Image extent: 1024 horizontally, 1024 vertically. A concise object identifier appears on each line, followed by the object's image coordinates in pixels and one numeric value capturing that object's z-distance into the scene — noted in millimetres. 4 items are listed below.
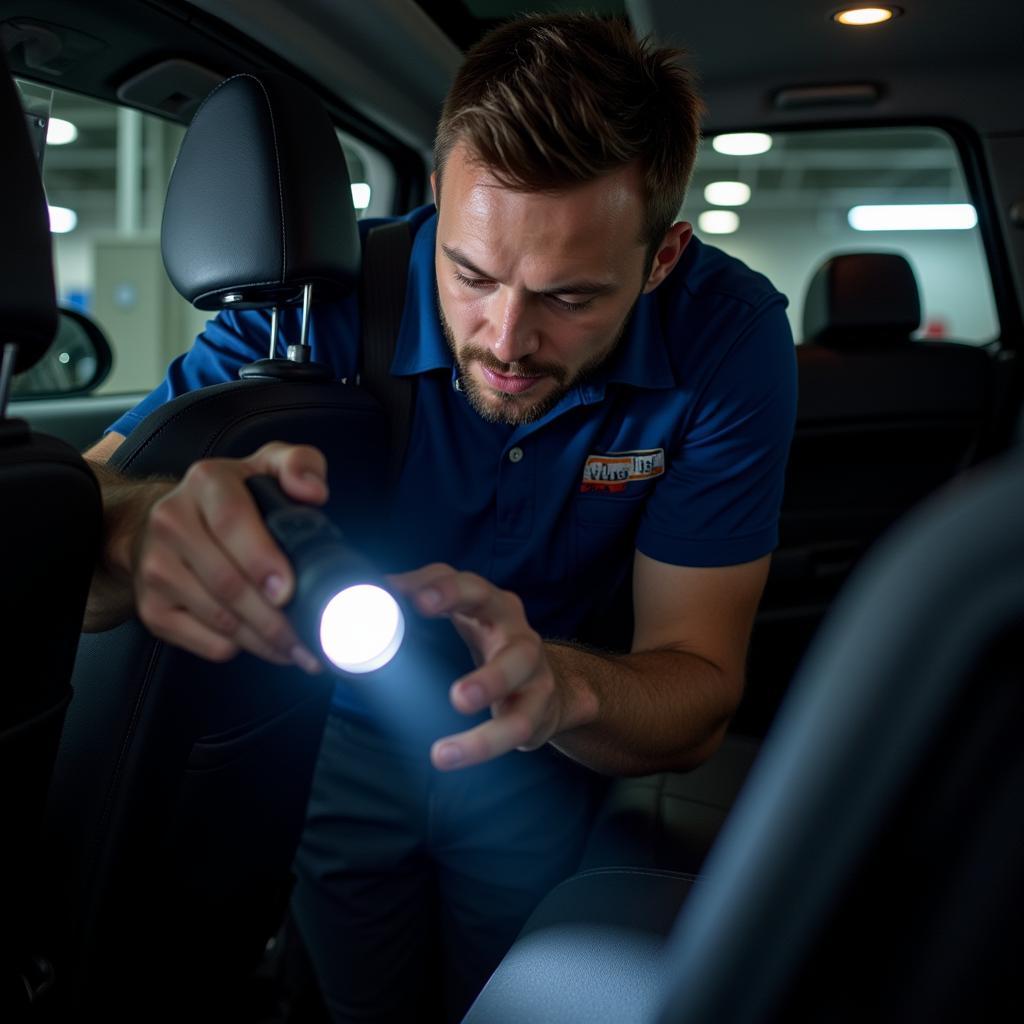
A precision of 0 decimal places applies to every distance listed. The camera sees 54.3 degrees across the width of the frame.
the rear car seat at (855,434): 2578
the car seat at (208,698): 1059
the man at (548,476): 1219
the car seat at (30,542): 753
